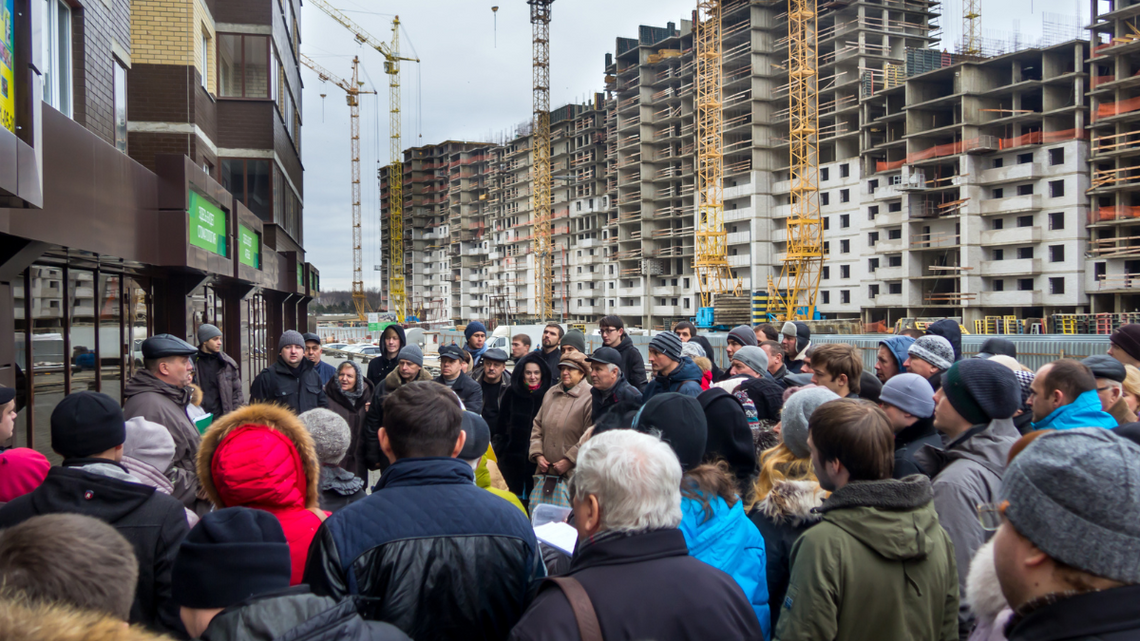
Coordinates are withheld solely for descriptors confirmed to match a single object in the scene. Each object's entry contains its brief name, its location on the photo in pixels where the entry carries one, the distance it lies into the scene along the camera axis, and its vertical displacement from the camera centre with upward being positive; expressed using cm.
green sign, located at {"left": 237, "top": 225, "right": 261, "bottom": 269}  1430 +148
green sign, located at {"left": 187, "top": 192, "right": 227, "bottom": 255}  1064 +146
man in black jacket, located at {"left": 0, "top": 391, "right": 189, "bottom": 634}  276 -72
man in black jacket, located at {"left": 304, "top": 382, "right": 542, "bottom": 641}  246 -78
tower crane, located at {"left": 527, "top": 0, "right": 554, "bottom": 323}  10419 +2334
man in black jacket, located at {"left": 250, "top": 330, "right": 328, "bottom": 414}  804 -69
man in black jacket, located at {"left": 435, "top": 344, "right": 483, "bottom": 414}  764 -66
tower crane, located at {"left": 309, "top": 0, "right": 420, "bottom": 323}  12180 +2451
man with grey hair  209 -75
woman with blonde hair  317 -79
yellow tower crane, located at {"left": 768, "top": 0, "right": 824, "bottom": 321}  6600 +1183
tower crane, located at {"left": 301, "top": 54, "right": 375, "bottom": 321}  12681 +3145
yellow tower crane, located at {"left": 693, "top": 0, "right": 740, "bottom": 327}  7294 +1508
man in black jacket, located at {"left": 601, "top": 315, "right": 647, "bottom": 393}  849 -42
